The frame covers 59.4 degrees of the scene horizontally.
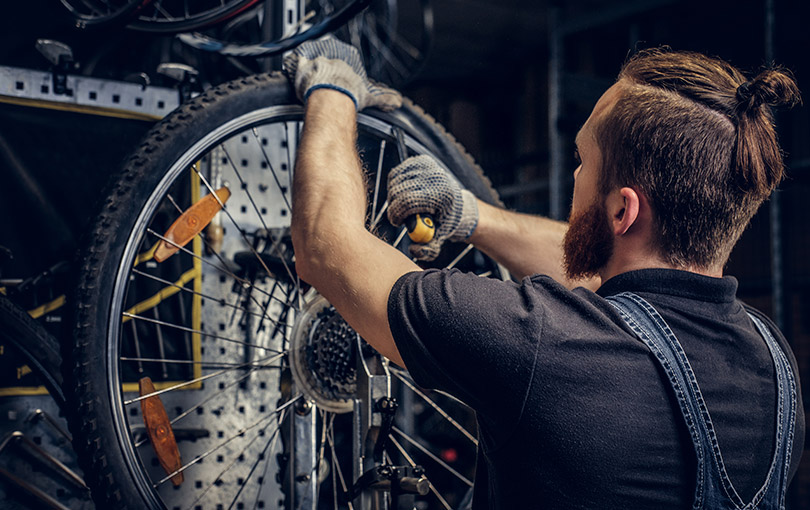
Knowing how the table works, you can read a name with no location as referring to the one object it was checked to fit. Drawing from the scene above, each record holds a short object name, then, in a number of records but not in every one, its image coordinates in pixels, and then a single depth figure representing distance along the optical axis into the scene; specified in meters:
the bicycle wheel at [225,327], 1.05
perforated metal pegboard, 1.30
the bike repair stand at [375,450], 1.07
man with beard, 0.83
